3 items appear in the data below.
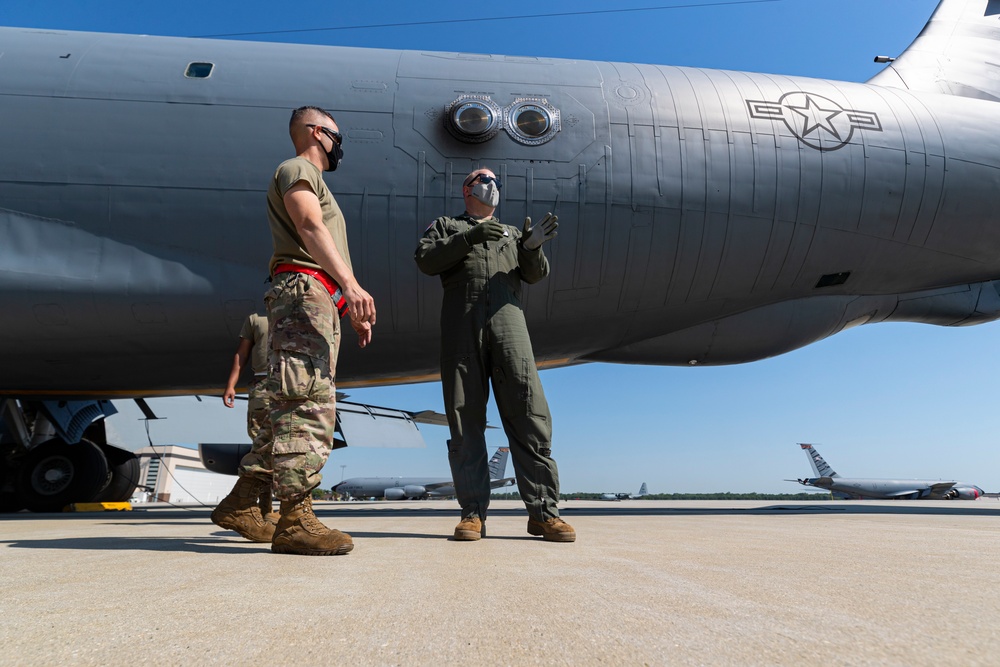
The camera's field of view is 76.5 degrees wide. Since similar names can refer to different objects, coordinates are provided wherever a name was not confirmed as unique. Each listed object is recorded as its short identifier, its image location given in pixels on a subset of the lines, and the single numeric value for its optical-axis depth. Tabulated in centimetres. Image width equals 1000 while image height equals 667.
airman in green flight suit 288
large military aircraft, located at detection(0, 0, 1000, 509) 532
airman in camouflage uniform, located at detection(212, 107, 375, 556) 220
